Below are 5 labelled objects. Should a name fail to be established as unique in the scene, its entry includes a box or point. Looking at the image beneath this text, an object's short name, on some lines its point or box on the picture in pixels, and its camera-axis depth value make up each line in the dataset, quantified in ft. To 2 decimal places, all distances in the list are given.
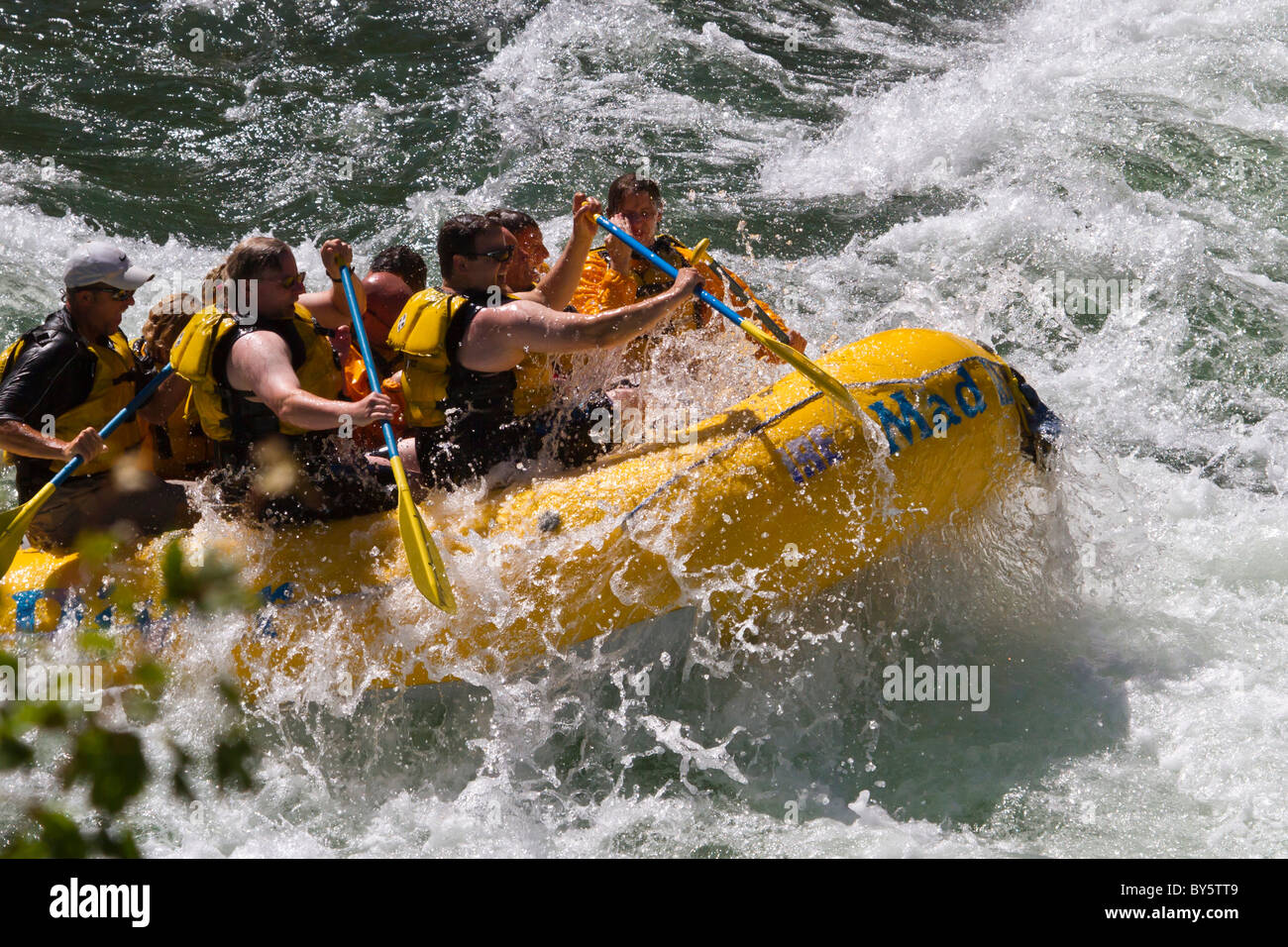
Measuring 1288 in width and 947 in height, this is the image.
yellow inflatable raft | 24.86
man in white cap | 25.16
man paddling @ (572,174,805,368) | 32.01
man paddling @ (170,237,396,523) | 23.38
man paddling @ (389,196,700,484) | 24.39
